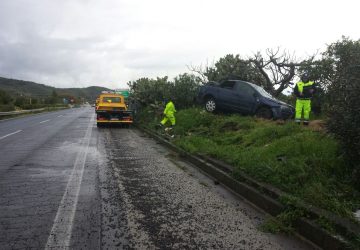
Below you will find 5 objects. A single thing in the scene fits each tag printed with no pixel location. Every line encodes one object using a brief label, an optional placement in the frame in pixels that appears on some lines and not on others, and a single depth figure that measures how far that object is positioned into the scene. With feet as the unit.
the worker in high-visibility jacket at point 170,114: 52.29
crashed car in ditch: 44.55
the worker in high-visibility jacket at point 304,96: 39.24
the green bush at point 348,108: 17.80
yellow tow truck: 66.44
